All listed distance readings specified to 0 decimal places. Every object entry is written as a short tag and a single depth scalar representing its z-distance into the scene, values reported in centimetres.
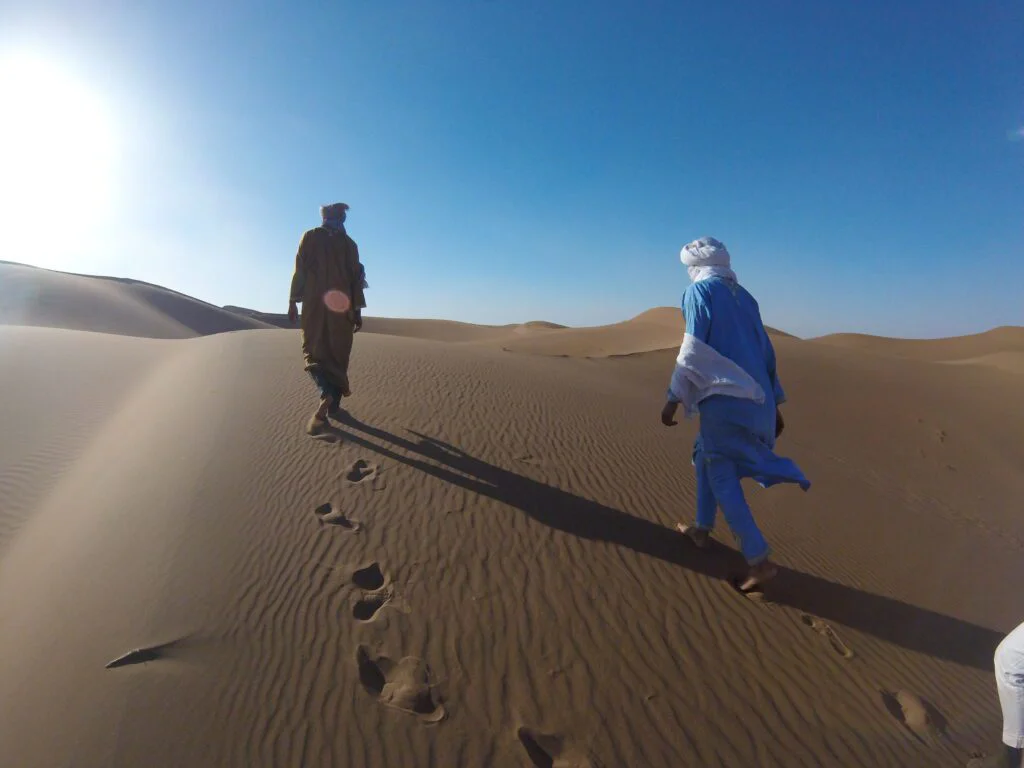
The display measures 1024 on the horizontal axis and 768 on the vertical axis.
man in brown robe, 589
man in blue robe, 362
